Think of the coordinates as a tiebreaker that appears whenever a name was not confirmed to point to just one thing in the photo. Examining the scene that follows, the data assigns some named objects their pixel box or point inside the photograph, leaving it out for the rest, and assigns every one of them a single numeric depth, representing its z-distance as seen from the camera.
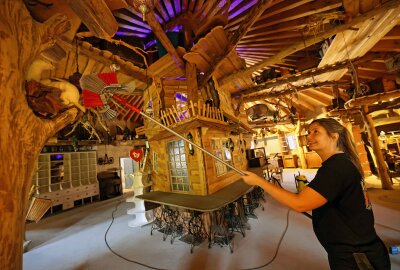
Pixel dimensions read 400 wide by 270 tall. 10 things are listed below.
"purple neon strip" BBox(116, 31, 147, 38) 6.04
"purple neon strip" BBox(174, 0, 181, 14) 4.80
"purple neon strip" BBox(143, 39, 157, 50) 7.15
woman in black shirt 1.37
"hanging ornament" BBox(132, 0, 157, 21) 2.37
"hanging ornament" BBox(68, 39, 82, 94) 2.06
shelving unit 9.15
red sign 6.47
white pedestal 6.29
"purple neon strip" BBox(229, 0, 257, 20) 4.35
